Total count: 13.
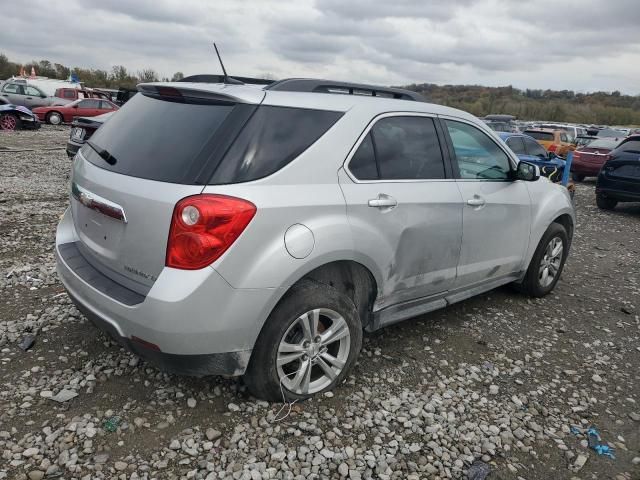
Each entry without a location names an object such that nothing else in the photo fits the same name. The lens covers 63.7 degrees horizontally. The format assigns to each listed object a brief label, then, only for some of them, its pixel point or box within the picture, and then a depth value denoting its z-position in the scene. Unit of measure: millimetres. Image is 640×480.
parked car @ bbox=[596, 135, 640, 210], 10297
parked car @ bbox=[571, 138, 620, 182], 15469
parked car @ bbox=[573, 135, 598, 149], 19862
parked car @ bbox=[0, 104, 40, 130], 18953
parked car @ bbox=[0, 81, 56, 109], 25016
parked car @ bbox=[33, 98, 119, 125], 22781
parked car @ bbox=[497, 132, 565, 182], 12750
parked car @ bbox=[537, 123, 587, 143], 19859
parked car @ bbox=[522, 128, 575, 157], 17422
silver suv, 2479
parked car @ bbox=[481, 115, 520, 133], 19891
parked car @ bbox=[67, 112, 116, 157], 9180
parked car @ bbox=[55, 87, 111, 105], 26953
